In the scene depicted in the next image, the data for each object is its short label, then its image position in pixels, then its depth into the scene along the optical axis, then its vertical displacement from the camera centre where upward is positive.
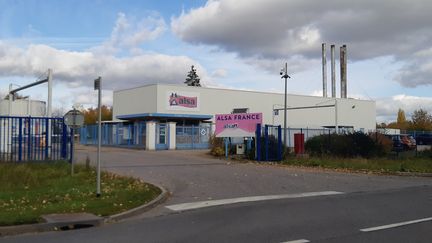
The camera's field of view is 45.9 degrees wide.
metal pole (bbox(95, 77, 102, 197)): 13.26 +0.45
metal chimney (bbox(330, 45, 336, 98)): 77.25 +11.67
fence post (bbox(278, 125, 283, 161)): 28.98 -0.48
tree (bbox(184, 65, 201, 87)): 113.19 +13.99
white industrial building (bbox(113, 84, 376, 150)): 48.75 +3.79
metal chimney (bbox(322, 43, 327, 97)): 77.50 +11.20
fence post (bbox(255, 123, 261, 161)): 29.06 -0.06
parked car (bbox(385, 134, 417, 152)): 41.21 +0.07
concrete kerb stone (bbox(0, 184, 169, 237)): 9.56 -1.65
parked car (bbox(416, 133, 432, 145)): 45.07 +0.18
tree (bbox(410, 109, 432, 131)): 99.94 +4.40
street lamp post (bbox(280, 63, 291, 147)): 36.97 +4.96
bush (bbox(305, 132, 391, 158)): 30.03 -0.25
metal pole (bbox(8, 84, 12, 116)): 32.97 +2.15
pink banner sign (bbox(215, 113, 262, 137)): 29.89 +1.05
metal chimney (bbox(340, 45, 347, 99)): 77.94 +11.89
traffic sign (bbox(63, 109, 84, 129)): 16.92 +0.76
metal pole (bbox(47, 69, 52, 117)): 28.84 +2.84
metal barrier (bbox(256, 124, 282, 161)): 28.92 -0.25
